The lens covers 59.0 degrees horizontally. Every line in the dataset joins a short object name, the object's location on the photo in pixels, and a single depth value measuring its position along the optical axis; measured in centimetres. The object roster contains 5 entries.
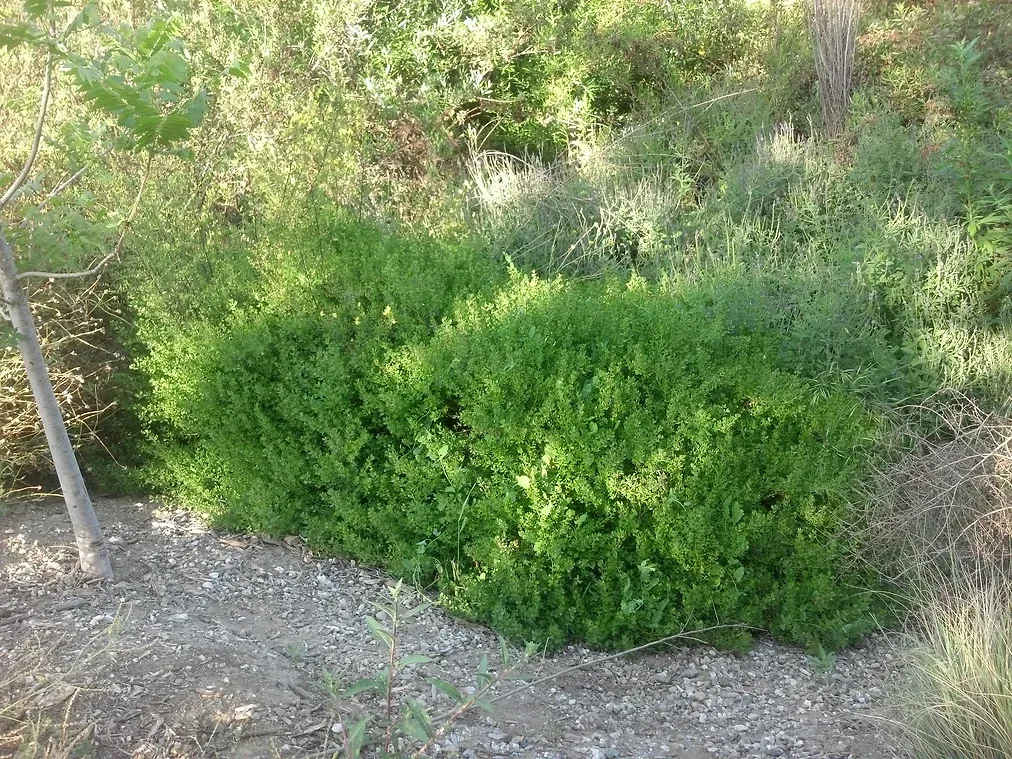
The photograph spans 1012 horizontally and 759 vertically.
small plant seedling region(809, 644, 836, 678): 372
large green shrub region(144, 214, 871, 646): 375
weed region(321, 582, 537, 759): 238
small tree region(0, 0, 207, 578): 281
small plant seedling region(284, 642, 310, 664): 315
